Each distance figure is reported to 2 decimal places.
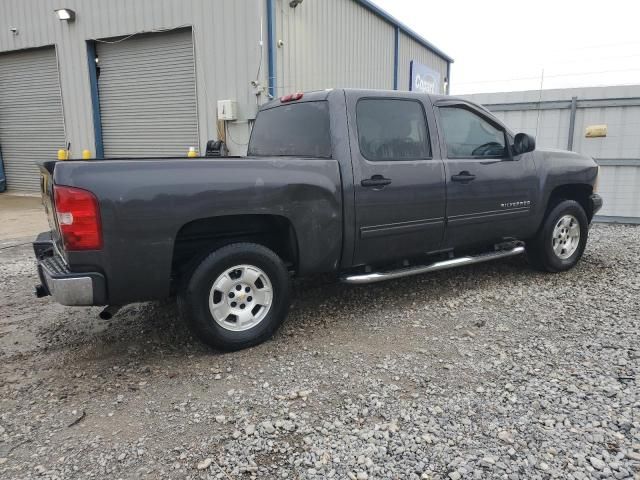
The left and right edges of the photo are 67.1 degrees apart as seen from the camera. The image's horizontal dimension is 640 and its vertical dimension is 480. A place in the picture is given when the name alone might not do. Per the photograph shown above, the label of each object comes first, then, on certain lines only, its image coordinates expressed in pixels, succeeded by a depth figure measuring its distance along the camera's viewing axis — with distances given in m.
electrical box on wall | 9.30
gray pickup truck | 3.04
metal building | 9.25
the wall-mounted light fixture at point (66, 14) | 10.76
